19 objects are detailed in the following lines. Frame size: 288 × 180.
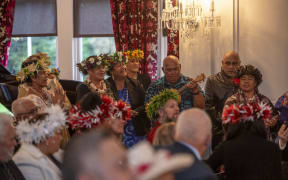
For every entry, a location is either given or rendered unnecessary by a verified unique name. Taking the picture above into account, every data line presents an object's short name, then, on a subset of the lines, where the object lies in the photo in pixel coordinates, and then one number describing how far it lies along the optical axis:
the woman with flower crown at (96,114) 5.93
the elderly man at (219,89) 8.09
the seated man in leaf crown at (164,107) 6.17
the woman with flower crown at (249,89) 7.35
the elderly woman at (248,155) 4.88
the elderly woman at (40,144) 4.47
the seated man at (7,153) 4.35
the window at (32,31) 12.49
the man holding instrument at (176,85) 7.75
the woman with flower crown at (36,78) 7.99
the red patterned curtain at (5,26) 12.51
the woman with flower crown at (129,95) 7.77
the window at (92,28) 12.07
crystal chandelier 9.89
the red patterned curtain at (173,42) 10.84
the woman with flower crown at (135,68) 9.55
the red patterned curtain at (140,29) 11.30
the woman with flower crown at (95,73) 7.83
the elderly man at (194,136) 3.56
